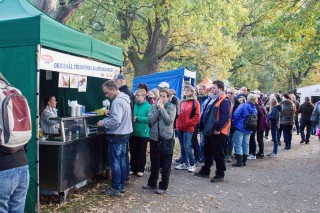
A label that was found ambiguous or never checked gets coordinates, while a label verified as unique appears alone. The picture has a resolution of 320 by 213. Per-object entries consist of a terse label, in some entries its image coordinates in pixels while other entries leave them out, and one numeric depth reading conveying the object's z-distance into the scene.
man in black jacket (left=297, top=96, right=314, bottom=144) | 12.76
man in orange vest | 6.46
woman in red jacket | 7.16
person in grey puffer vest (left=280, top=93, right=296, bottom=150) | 10.67
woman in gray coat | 5.66
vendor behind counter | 5.26
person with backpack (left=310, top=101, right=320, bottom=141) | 11.01
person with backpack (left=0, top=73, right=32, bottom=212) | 2.81
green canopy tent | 4.46
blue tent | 12.44
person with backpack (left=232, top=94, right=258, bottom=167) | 8.05
